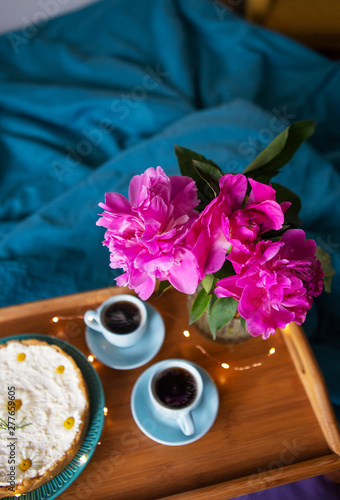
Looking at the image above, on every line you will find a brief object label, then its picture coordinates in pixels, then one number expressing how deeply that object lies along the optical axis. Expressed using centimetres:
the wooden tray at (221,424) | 61
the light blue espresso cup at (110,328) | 67
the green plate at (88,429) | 58
